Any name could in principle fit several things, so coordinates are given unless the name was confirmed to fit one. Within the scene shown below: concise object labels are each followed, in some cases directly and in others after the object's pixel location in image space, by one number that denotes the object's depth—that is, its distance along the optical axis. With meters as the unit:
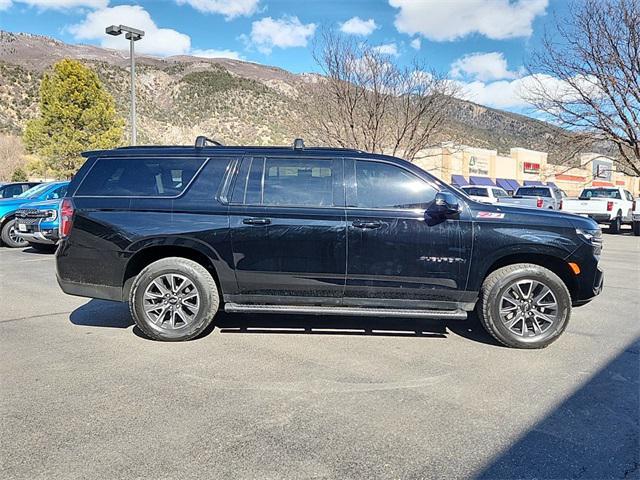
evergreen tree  28.06
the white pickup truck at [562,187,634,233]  19.69
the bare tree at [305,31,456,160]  20.61
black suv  4.61
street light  15.73
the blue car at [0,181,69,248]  11.80
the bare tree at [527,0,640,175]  20.34
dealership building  45.03
